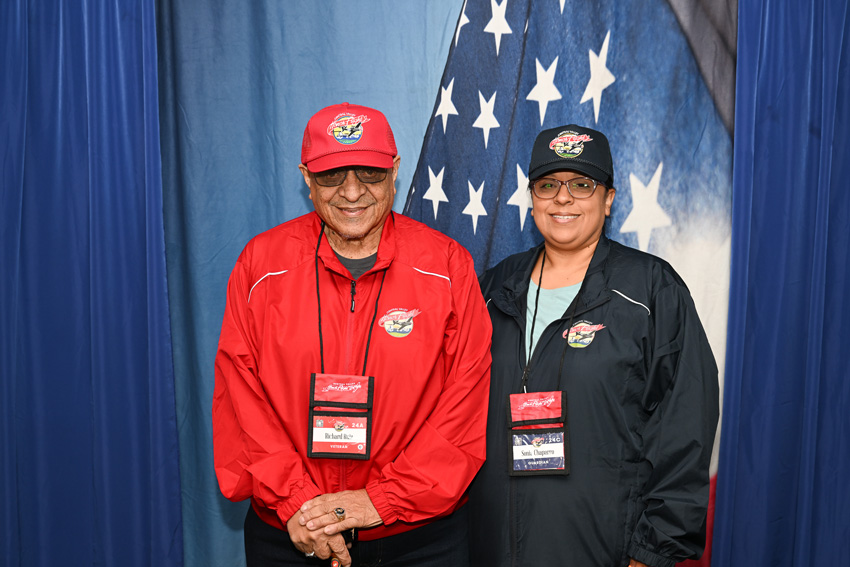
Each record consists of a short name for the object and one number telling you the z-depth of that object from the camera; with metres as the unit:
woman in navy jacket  1.58
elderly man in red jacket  1.52
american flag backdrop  2.08
